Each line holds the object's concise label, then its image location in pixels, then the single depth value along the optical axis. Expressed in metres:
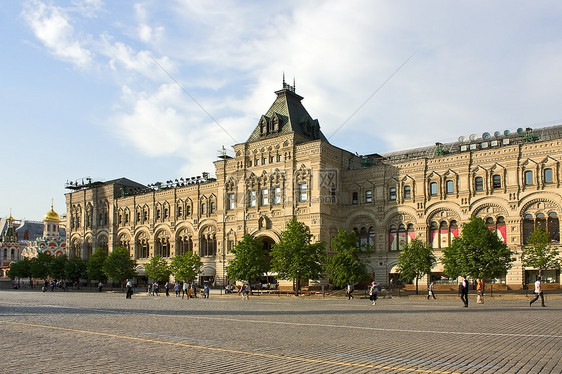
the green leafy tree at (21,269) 102.69
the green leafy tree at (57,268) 92.12
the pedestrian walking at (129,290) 50.54
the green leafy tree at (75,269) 88.06
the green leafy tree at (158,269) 73.44
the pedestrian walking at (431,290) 45.12
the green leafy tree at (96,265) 84.44
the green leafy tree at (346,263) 53.34
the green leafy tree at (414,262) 53.59
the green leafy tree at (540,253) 48.41
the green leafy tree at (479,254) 47.22
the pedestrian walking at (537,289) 33.10
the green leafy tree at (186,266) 68.19
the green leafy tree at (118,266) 78.56
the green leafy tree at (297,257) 55.94
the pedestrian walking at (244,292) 49.89
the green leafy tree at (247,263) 60.75
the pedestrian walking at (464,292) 33.72
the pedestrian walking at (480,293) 38.66
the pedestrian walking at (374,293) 37.88
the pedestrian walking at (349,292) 48.56
